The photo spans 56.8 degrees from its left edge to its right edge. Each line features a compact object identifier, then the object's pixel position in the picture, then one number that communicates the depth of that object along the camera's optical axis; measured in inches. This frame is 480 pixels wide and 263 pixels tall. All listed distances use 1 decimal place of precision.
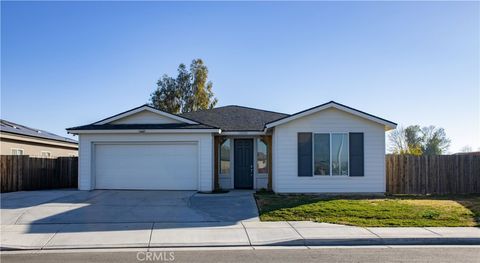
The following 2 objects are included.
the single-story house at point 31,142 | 869.8
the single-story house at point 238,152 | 676.7
